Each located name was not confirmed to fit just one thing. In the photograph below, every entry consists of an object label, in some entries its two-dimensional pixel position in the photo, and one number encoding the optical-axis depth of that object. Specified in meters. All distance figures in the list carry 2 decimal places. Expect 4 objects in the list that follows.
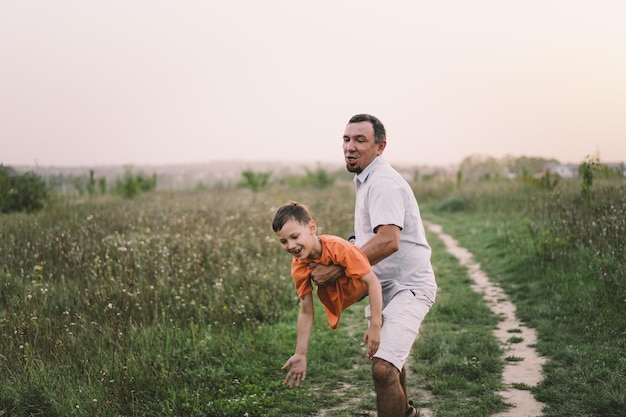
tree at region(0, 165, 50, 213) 14.73
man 3.43
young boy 3.37
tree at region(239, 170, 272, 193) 22.84
